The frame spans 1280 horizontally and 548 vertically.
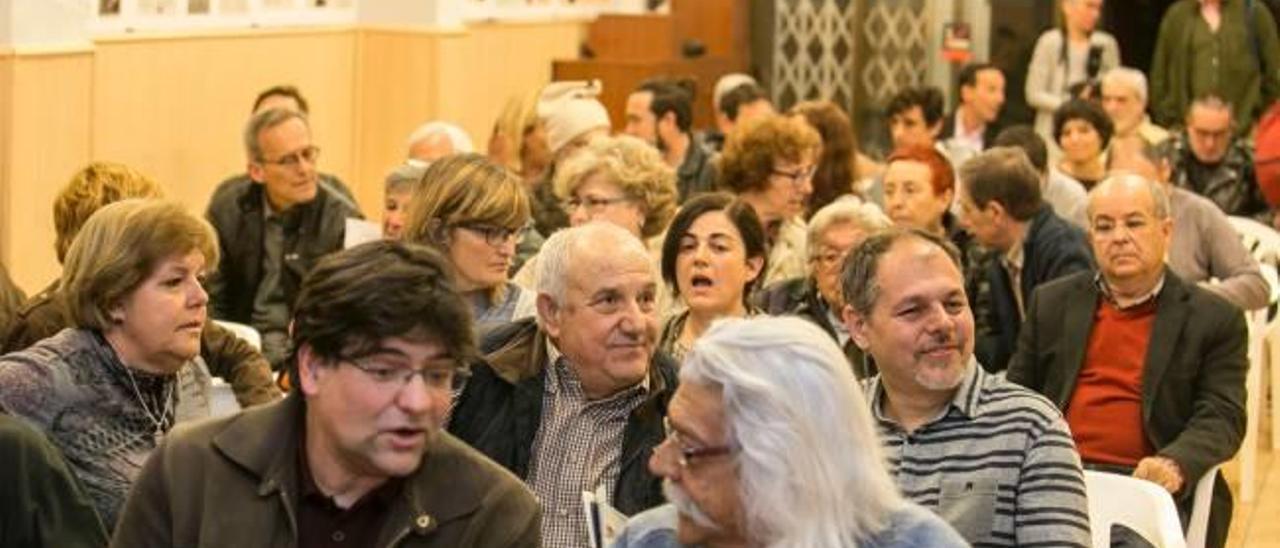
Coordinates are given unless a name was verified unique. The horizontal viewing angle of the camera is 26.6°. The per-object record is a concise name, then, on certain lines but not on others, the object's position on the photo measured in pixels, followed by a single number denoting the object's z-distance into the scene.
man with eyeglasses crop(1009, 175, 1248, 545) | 6.64
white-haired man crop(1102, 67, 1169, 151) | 12.57
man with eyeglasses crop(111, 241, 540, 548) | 3.53
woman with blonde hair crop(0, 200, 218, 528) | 4.84
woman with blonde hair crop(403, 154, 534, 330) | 6.08
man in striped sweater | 4.57
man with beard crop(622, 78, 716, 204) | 10.78
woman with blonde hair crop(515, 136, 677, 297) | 7.15
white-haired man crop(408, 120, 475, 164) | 9.41
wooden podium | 14.35
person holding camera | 14.73
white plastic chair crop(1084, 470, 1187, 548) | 5.43
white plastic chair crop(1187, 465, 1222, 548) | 6.45
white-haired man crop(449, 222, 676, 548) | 4.90
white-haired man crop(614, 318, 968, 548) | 3.44
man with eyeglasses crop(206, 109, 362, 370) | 8.45
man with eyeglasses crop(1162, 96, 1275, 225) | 11.62
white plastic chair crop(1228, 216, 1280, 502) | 8.88
